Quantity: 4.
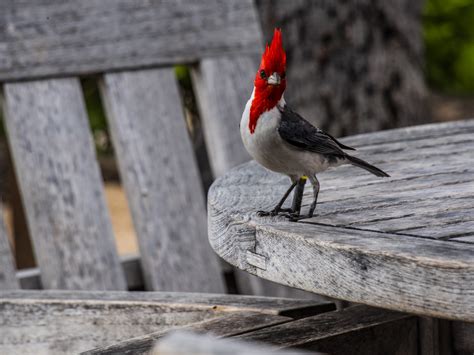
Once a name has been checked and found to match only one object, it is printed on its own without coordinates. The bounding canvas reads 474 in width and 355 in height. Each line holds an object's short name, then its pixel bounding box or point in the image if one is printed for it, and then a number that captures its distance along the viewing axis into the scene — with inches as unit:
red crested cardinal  314.2
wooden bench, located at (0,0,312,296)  326.4
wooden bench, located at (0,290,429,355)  315.2
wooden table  286.1
